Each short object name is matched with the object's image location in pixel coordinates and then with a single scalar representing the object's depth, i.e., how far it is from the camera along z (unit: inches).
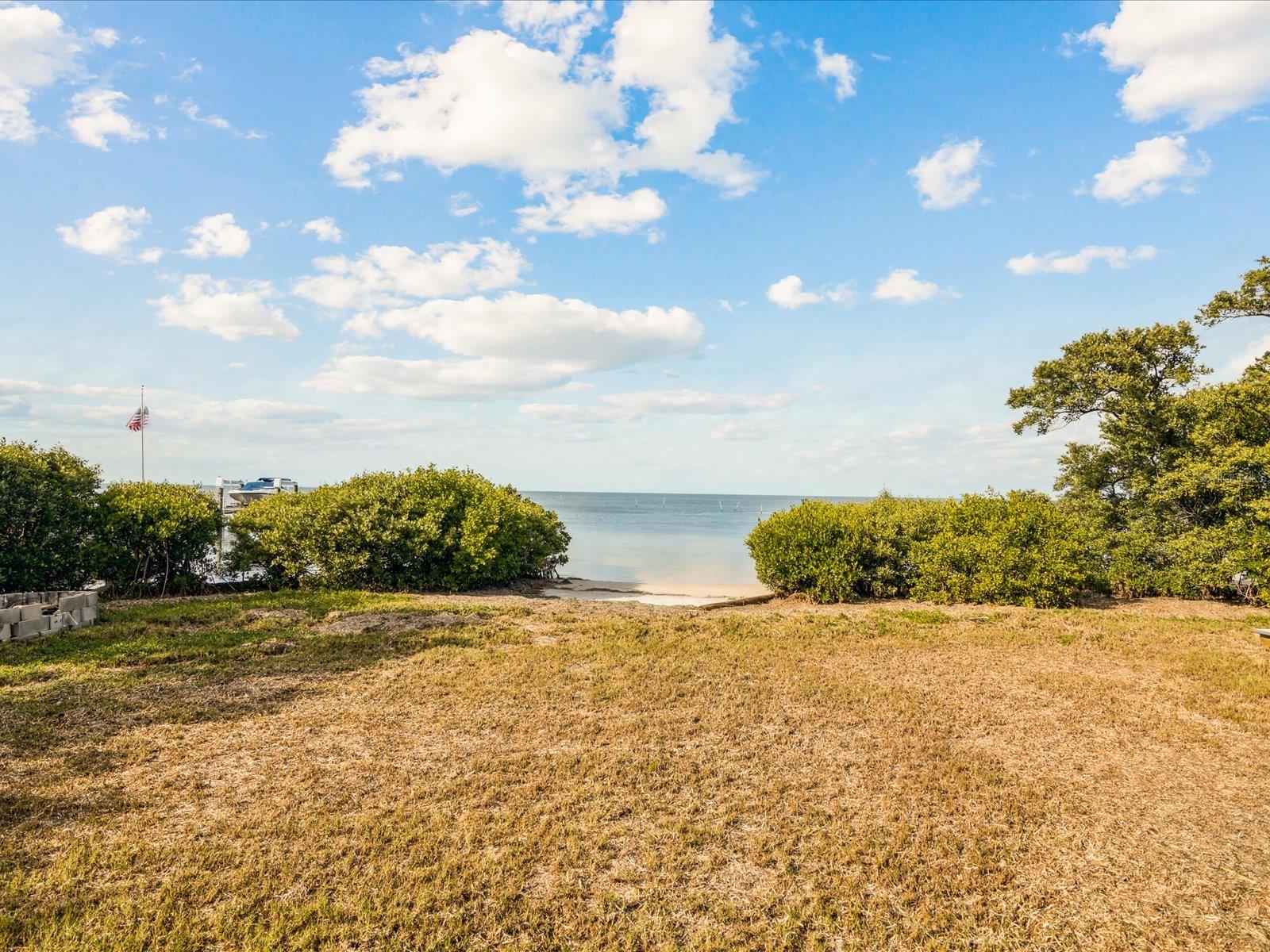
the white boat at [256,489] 647.8
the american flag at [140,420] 669.3
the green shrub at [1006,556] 516.4
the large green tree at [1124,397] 585.9
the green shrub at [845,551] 555.2
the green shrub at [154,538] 504.1
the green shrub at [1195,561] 506.9
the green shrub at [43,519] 455.8
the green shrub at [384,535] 548.1
